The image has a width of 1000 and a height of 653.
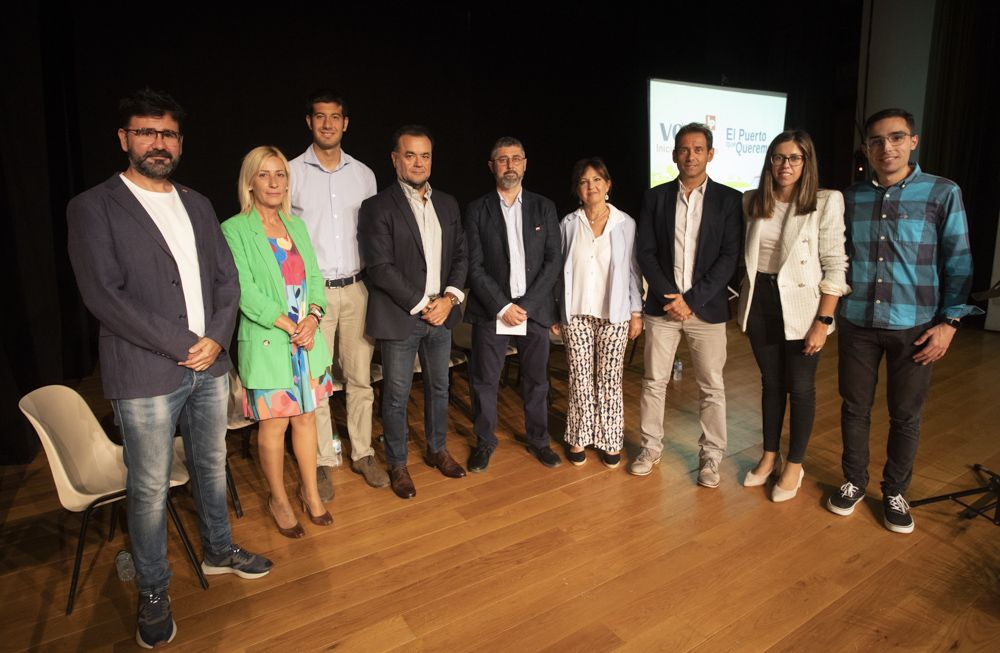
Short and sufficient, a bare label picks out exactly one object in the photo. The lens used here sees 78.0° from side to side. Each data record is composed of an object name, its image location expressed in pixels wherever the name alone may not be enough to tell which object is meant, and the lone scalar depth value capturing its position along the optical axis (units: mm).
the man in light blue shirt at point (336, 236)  2957
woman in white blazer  2633
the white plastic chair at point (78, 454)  2141
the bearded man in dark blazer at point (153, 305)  1859
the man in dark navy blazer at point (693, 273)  2873
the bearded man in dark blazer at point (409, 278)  2859
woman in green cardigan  2385
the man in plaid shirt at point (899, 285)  2475
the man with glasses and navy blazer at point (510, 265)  3068
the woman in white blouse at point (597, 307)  3066
